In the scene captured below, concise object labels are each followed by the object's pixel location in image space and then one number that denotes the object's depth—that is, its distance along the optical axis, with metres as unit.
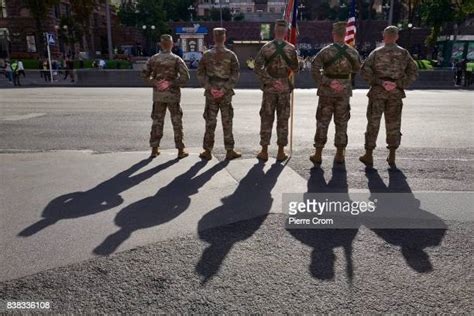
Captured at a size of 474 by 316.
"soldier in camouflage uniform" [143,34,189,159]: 6.31
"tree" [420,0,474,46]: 30.91
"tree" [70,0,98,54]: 41.59
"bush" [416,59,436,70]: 26.95
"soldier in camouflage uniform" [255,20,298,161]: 6.04
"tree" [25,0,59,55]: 34.03
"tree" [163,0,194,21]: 67.06
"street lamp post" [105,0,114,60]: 31.81
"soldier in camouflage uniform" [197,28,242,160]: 6.20
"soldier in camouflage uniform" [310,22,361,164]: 5.72
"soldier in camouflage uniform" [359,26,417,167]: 5.64
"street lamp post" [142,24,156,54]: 54.13
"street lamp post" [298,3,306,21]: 75.62
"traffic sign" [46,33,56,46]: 23.59
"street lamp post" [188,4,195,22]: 70.59
